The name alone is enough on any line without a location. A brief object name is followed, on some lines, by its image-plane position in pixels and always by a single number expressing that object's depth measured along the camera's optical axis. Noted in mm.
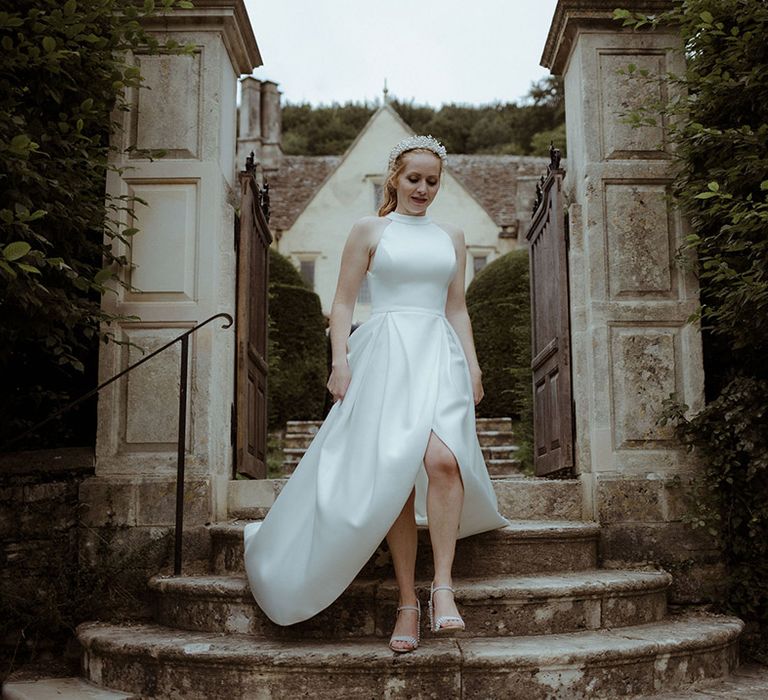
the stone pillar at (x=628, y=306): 4344
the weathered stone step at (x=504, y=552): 3773
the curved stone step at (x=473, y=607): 3418
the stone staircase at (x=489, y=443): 8516
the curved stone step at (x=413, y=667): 3043
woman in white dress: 3078
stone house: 23203
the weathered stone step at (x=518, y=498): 4559
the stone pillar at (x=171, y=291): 4387
